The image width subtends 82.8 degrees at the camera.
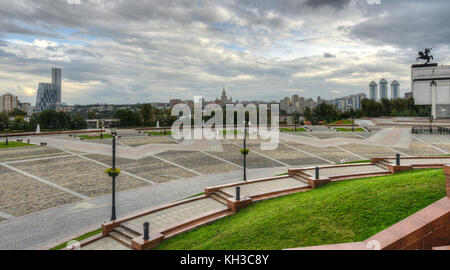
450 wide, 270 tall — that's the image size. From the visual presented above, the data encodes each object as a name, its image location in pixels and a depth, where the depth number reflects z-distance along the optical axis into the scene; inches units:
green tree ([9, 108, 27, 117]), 3717.5
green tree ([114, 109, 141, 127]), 2458.0
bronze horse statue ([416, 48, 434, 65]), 2625.5
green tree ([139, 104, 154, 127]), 2476.0
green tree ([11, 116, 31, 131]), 2133.4
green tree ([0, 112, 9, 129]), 1991.0
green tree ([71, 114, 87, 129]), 2457.4
